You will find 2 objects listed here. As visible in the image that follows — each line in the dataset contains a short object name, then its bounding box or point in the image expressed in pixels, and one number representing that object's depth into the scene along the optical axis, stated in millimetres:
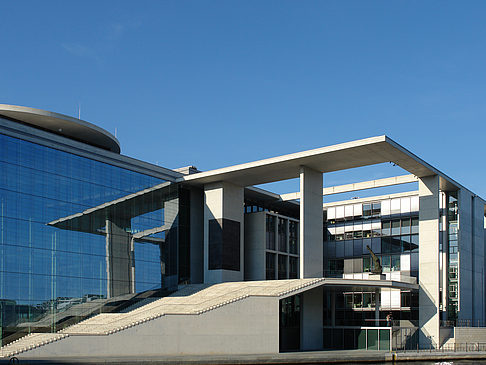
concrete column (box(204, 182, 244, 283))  51125
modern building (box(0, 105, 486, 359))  37875
